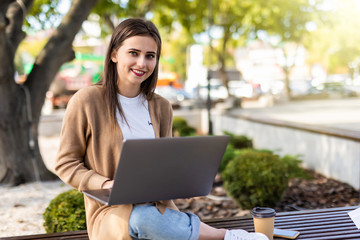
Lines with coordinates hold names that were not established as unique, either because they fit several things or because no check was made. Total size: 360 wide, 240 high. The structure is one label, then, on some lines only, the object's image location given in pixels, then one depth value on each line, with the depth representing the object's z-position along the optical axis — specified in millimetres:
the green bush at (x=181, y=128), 14016
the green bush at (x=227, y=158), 8336
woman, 2615
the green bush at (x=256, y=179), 5801
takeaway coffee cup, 3027
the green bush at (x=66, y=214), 4270
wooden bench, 3236
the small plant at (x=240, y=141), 10773
